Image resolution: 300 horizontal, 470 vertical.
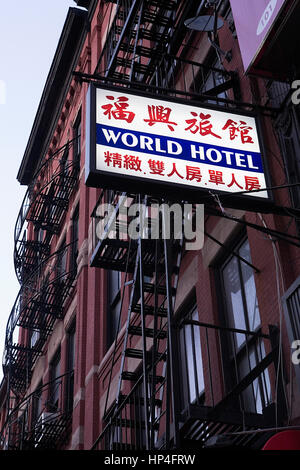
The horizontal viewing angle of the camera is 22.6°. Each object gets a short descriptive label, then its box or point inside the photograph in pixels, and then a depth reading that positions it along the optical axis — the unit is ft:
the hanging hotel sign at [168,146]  30.35
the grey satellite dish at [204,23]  45.85
